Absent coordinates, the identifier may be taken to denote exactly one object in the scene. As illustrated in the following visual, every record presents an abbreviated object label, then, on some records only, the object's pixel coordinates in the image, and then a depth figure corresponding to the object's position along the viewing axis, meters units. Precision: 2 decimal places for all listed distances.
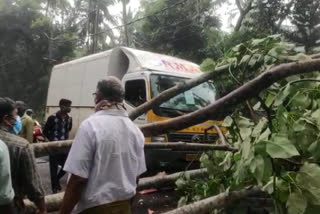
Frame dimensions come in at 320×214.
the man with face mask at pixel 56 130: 7.01
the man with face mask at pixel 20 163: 2.72
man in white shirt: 2.19
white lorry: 7.94
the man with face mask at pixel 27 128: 7.52
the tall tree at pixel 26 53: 28.47
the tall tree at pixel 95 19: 31.22
